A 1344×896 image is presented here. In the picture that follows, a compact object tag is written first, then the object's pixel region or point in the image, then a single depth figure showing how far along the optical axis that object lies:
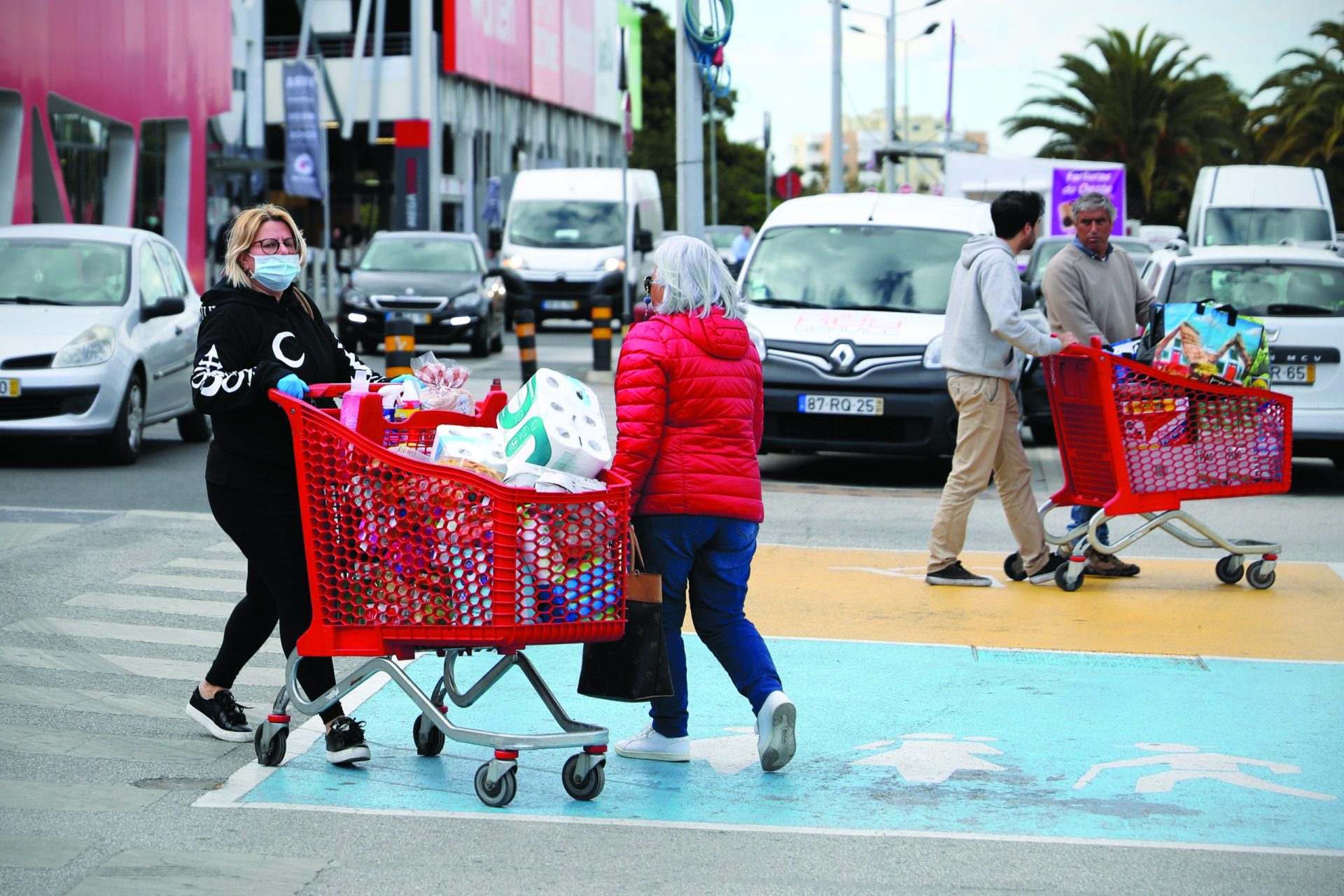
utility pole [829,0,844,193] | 38.53
